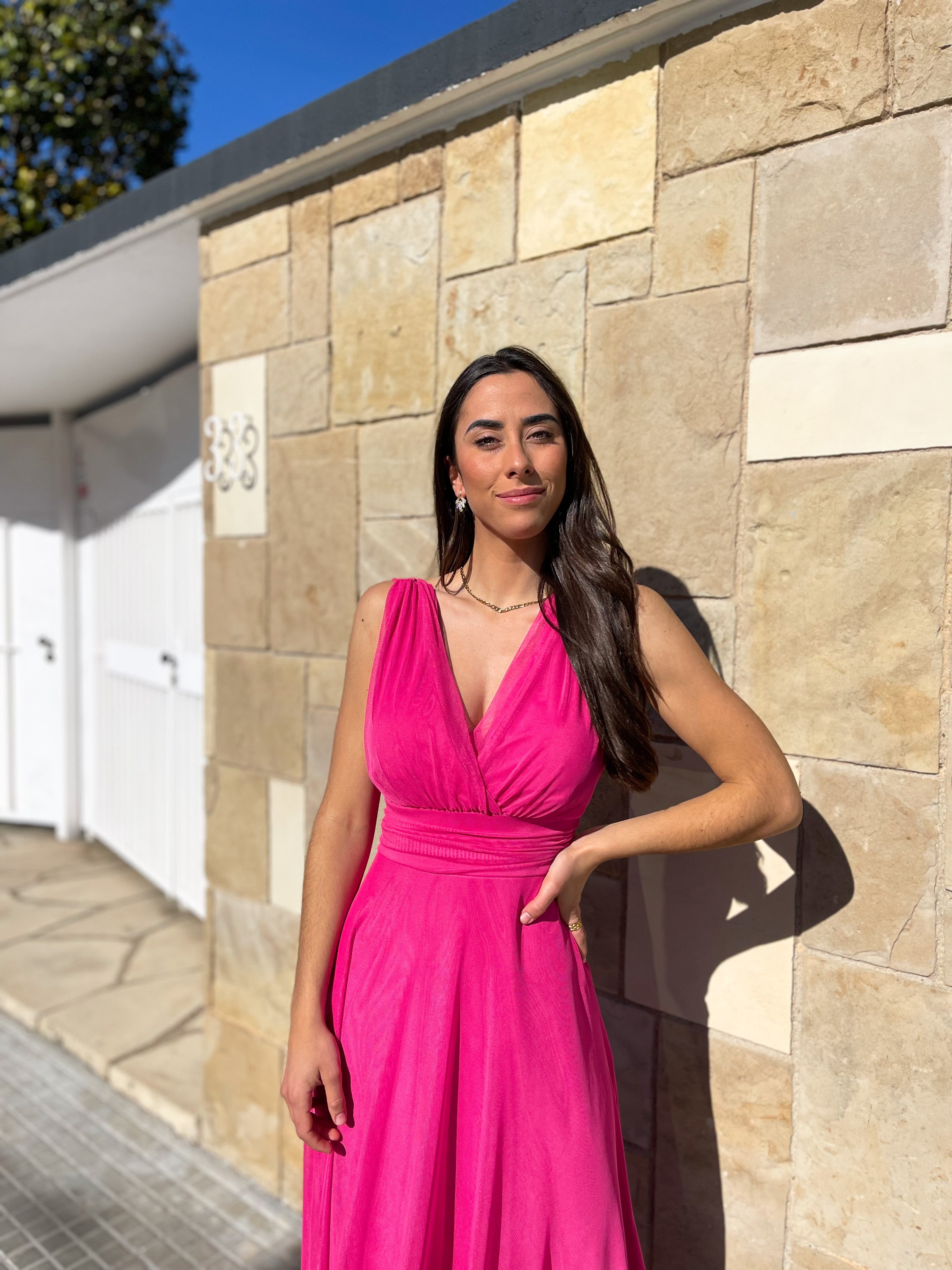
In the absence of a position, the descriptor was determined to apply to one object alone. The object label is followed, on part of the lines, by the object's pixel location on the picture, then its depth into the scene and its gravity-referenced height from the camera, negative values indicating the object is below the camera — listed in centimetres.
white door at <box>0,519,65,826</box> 641 -78
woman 145 -50
